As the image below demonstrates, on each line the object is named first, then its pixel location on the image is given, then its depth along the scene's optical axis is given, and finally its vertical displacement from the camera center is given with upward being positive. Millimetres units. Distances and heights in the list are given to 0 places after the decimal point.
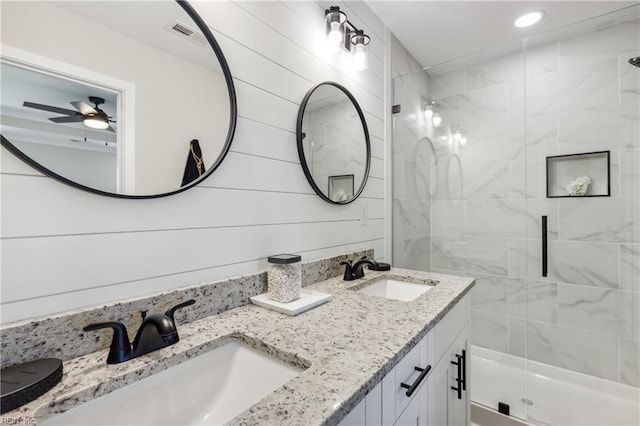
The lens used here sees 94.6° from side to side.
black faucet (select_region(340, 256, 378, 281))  1422 -283
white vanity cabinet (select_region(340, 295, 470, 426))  664 -509
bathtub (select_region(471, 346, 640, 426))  1750 -1185
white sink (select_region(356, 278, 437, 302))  1438 -386
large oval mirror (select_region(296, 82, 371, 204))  1341 +357
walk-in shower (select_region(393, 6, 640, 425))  1861 +31
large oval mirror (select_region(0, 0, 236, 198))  627 +302
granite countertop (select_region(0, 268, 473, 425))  509 -329
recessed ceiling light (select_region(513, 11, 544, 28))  1887 +1268
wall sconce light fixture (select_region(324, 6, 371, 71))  1369 +887
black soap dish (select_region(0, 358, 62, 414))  496 -301
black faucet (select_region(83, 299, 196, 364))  647 -288
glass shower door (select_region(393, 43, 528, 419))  2189 +176
